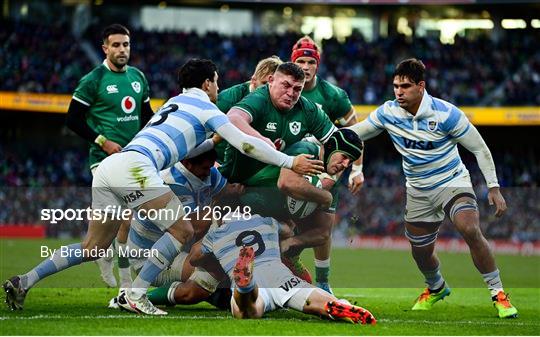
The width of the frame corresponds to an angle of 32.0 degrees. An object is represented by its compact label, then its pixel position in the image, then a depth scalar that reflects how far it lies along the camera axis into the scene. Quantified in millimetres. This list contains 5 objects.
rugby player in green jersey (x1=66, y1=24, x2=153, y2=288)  10000
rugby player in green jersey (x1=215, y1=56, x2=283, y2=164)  9541
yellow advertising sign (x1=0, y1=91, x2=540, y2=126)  31672
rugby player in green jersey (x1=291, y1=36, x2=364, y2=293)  10289
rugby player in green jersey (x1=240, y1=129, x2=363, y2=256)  8156
